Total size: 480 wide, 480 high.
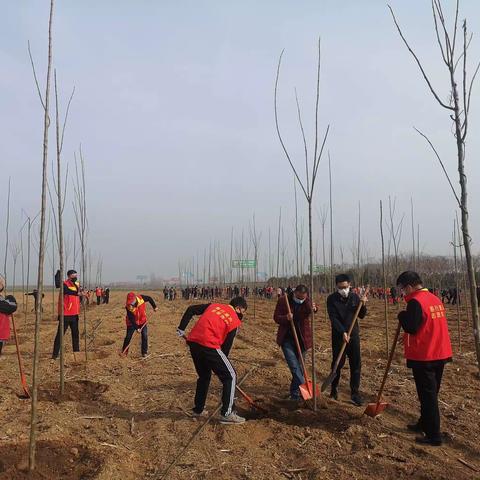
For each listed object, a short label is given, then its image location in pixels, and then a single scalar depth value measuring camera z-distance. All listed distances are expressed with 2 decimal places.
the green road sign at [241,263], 25.89
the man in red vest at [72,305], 7.95
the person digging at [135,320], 8.45
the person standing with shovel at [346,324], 5.38
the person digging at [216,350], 4.64
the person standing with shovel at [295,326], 5.38
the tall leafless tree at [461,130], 3.06
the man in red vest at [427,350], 4.02
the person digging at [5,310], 5.57
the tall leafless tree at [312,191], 4.44
